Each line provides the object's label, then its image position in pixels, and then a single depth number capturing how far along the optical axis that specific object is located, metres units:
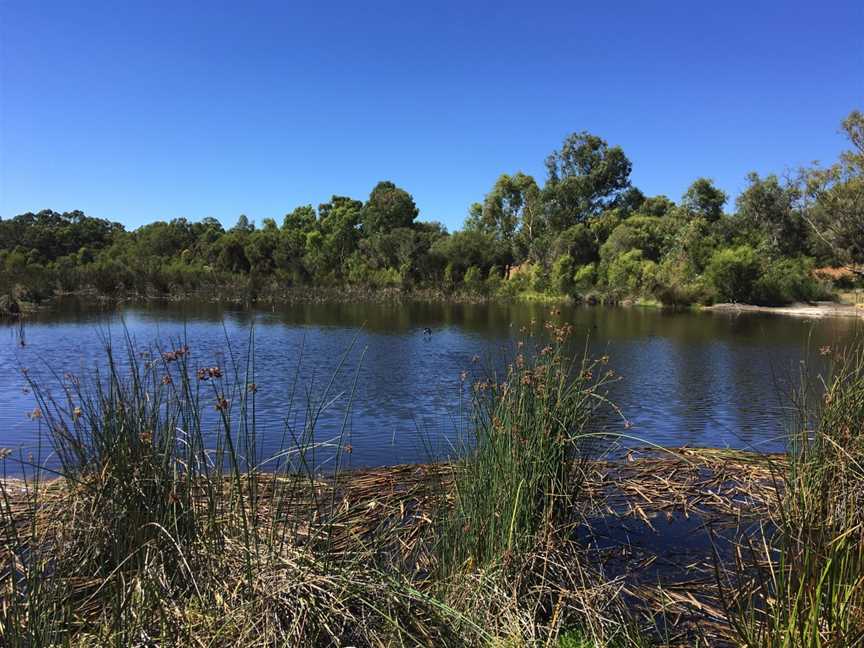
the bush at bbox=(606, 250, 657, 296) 41.53
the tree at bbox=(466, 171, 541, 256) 59.09
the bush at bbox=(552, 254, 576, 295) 45.03
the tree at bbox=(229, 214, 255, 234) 74.19
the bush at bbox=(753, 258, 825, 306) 36.56
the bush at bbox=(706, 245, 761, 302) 37.12
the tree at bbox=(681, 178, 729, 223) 46.25
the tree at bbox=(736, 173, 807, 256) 42.00
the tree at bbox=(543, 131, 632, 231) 56.72
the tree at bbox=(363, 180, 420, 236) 59.00
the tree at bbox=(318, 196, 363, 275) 55.22
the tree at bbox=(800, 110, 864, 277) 32.79
